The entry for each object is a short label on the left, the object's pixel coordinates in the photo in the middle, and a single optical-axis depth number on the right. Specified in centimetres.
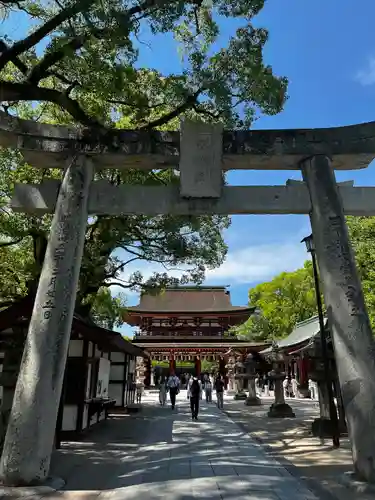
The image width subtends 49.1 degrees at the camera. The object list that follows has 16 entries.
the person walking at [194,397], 1367
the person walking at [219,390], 1739
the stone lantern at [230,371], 2794
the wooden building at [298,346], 2319
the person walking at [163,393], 1953
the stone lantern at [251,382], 2003
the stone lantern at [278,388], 1476
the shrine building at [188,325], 2912
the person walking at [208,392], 2160
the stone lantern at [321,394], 1000
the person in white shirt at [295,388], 2700
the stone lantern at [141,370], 3151
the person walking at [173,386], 1764
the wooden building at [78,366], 743
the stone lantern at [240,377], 2153
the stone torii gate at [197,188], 623
